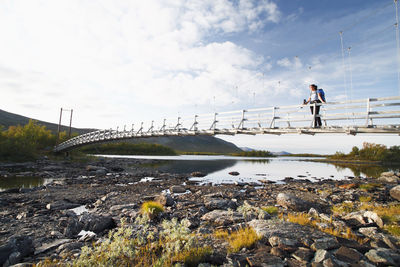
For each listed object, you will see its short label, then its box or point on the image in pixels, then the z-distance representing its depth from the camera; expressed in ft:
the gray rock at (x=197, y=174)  70.27
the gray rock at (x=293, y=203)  26.58
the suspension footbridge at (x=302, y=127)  36.29
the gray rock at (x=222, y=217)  20.70
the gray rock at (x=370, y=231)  16.22
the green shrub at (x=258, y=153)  331.36
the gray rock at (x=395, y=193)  32.76
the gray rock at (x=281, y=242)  13.82
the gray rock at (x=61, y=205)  27.40
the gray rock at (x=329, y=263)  10.85
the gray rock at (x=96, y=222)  20.18
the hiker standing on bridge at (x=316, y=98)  42.08
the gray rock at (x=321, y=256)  11.59
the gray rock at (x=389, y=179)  55.98
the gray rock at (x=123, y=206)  27.35
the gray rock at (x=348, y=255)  11.87
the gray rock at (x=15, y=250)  13.83
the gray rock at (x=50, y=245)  15.75
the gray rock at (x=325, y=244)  13.38
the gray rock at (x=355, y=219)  19.27
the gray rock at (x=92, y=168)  73.19
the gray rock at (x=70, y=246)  15.83
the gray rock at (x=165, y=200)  29.04
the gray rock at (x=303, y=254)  12.22
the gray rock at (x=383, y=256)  11.39
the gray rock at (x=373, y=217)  18.67
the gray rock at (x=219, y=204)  27.50
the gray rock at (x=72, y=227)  19.15
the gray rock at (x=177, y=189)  41.08
